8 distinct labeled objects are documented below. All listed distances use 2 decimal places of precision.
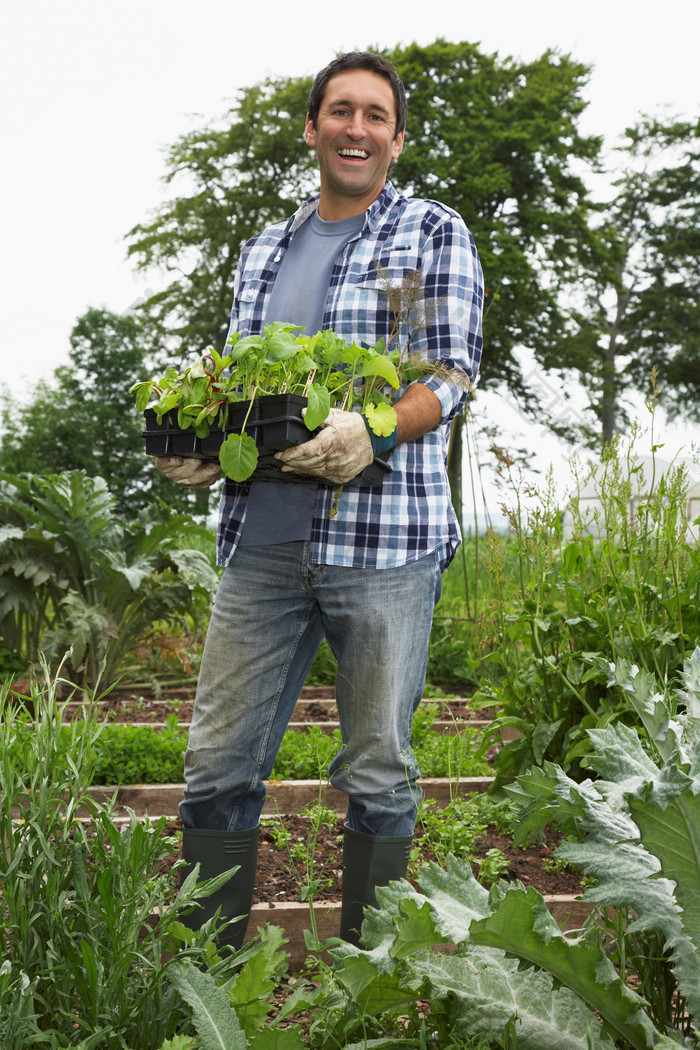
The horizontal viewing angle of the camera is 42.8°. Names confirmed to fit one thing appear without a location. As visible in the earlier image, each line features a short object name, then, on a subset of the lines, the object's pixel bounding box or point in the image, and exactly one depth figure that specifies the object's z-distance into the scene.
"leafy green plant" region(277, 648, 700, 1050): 1.22
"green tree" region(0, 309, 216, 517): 18.50
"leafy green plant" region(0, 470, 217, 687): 4.93
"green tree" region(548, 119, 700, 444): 24.22
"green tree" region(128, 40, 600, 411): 18.69
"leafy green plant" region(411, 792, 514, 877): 2.62
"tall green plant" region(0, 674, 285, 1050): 1.35
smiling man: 2.02
